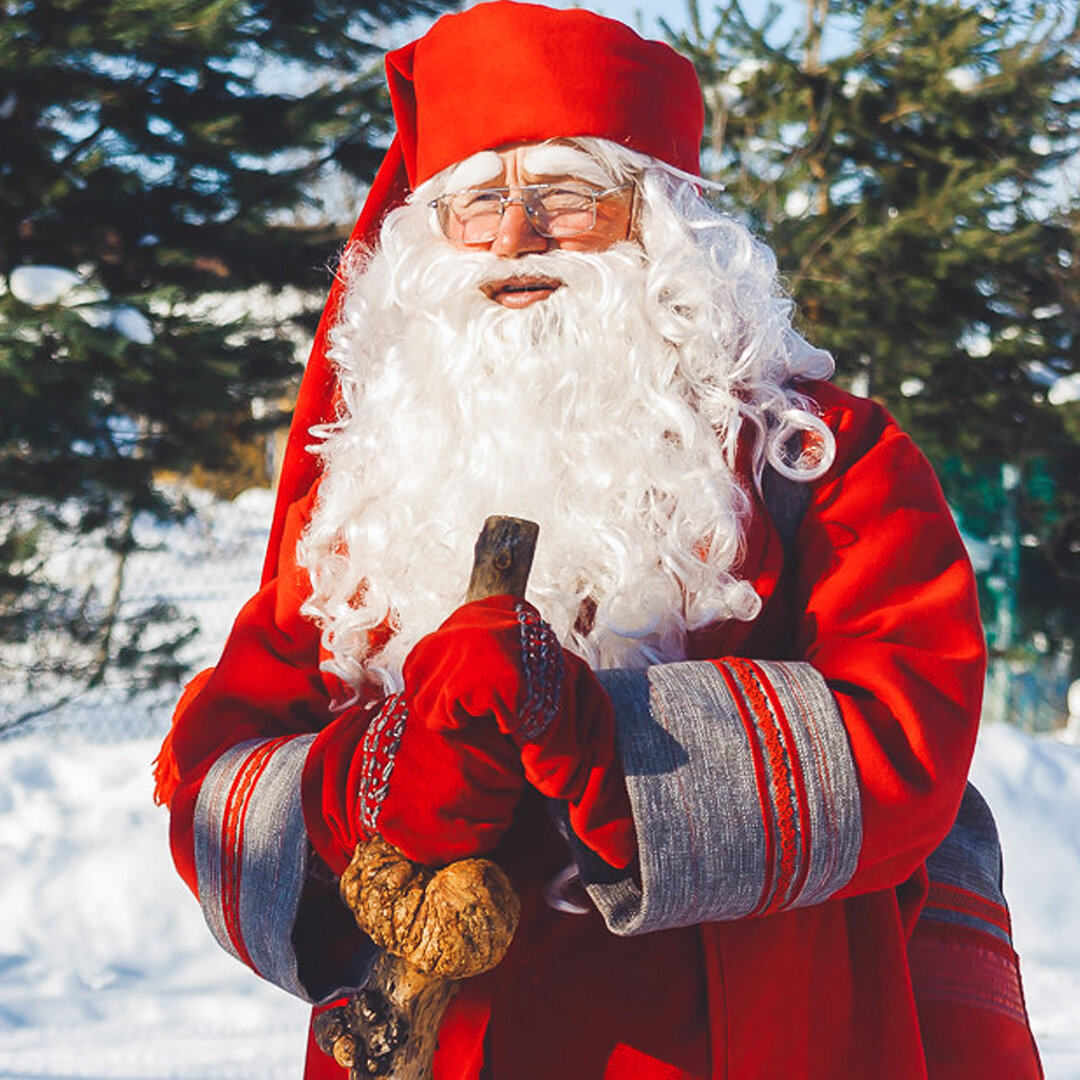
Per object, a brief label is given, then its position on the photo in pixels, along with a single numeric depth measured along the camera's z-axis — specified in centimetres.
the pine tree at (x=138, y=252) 637
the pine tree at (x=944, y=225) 873
